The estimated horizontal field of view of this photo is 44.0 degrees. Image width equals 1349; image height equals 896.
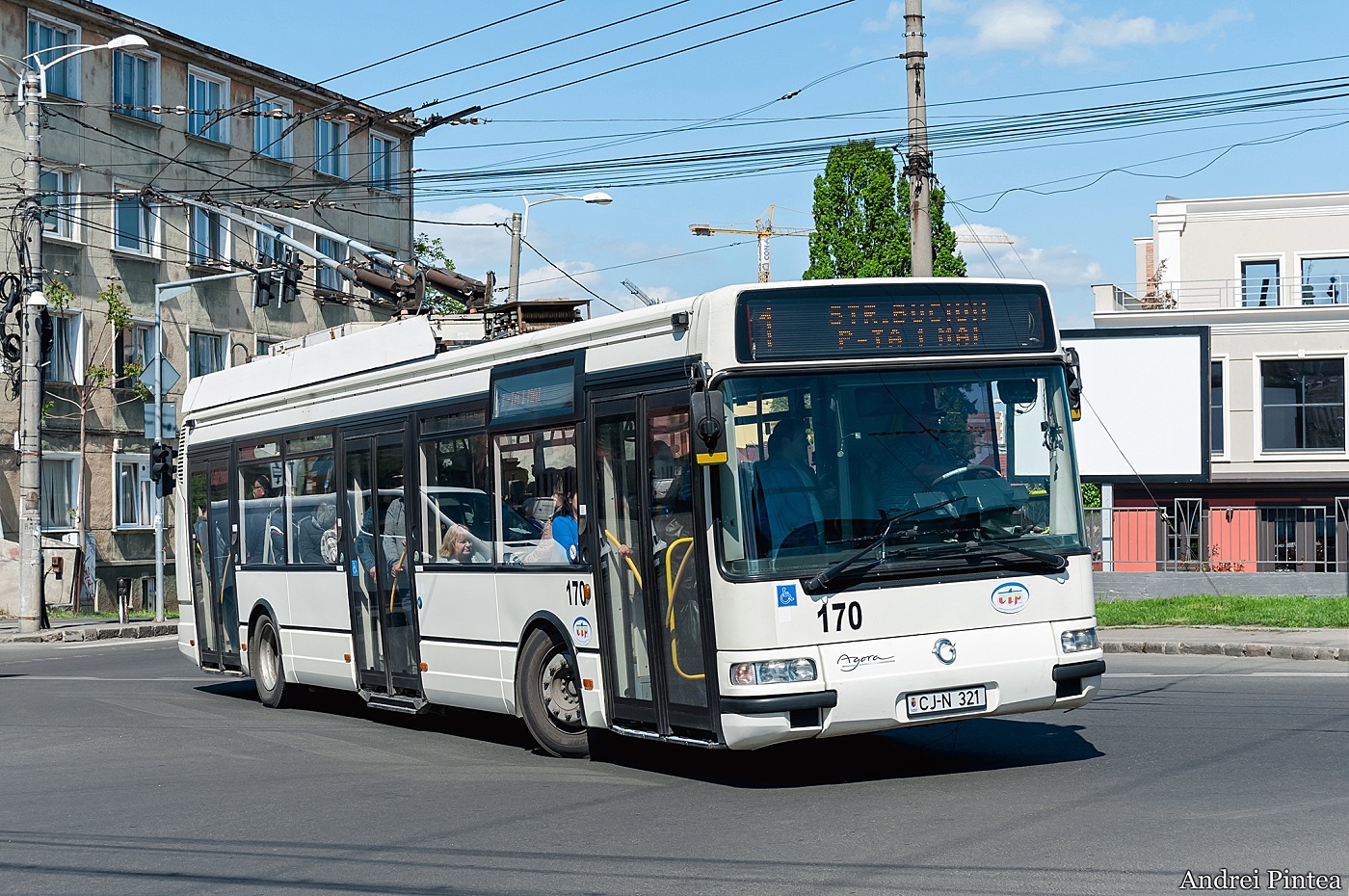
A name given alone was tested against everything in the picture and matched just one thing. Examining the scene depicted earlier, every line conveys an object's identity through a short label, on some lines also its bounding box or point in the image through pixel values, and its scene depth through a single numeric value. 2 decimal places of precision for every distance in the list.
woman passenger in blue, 11.25
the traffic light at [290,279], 27.14
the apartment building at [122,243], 38.72
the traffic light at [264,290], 28.45
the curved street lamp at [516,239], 34.00
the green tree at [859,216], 56.09
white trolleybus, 9.50
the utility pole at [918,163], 21.19
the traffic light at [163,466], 19.75
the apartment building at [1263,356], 41.09
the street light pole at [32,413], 29.56
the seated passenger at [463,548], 12.52
